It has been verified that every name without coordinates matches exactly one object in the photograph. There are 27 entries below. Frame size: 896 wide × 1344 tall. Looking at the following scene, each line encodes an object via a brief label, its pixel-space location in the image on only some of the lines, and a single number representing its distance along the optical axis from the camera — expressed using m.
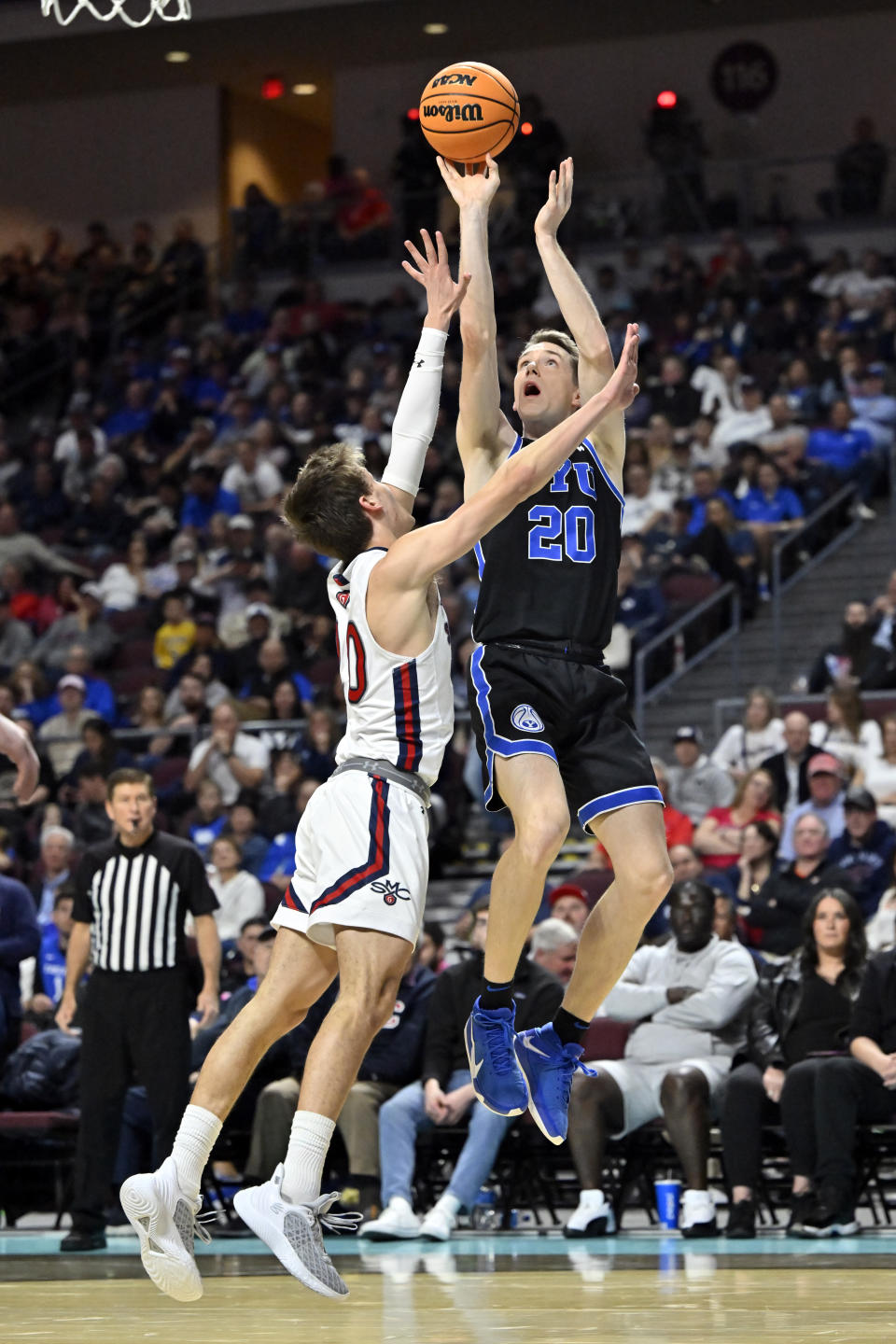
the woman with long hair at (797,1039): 9.53
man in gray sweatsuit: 9.69
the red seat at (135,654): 18.14
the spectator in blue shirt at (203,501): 20.34
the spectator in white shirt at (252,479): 19.98
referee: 9.94
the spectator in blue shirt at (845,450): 17.42
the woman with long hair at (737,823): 12.46
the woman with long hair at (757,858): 11.56
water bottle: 10.41
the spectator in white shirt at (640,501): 17.22
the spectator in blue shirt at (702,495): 16.88
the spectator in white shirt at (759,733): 13.77
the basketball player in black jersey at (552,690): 6.44
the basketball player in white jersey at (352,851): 5.76
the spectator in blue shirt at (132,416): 22.83
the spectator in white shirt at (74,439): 22.33
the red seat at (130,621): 18.64
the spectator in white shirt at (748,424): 18.03
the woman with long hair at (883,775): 12.59
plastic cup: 9.96
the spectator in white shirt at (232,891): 12.55
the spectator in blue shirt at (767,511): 16.73
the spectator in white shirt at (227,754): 15.09
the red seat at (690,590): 16.09
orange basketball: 6.78
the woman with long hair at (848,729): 13.05
